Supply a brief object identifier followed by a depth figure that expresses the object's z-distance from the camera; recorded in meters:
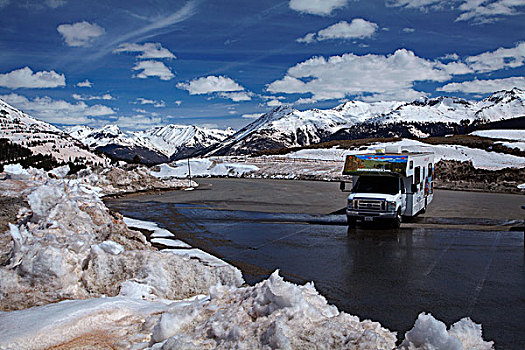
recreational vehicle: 15.84
